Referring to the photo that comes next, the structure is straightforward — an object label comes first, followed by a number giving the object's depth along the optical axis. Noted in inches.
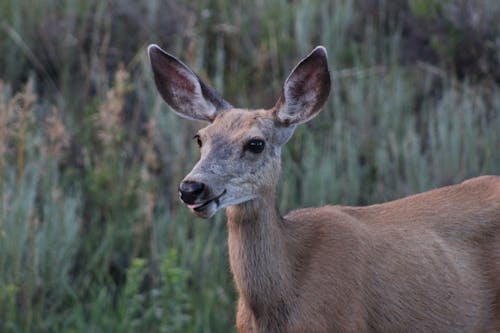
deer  377.7
